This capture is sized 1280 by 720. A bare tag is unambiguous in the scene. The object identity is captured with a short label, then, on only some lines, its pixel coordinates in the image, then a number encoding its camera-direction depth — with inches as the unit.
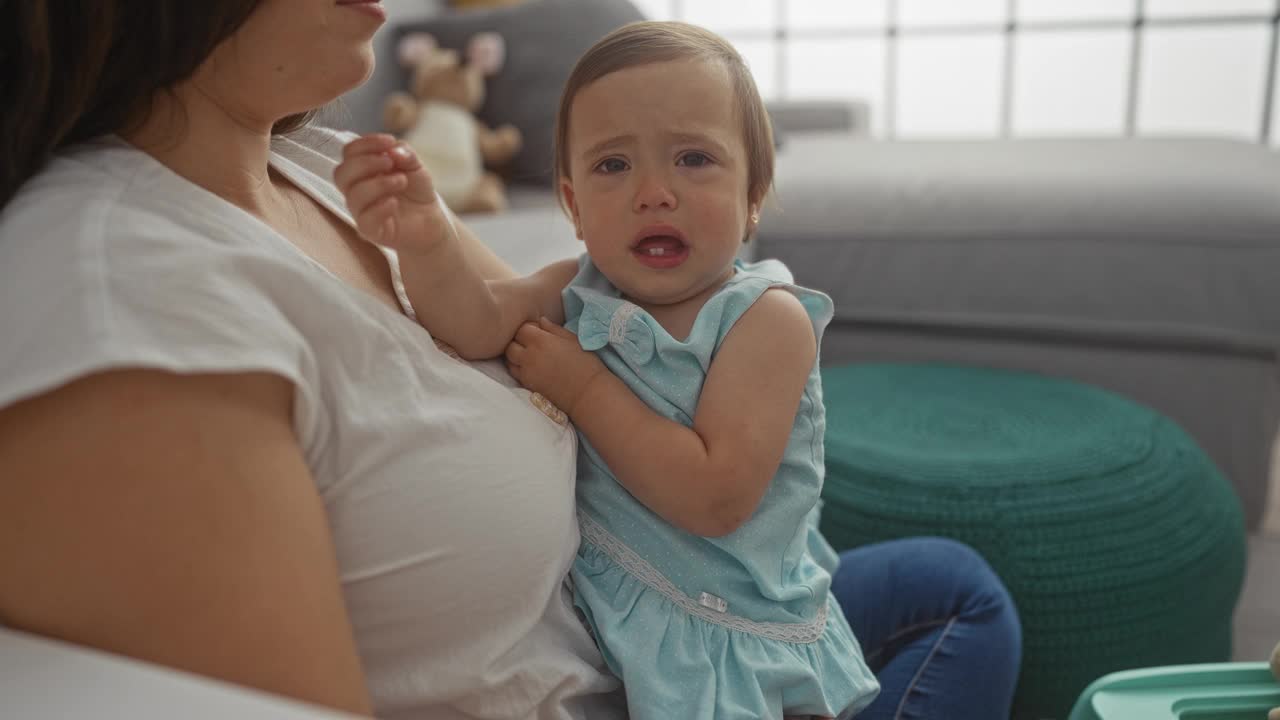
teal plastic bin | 33.0
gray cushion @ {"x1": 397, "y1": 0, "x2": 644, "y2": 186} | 104.5
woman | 20.8
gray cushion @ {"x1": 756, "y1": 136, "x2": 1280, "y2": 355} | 82.6
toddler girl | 31.0
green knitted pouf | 55.9
